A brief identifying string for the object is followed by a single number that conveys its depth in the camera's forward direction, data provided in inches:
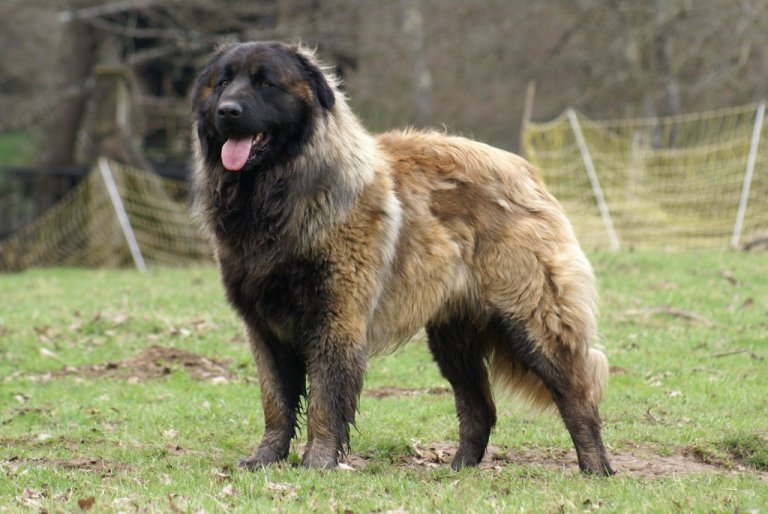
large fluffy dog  449.1
